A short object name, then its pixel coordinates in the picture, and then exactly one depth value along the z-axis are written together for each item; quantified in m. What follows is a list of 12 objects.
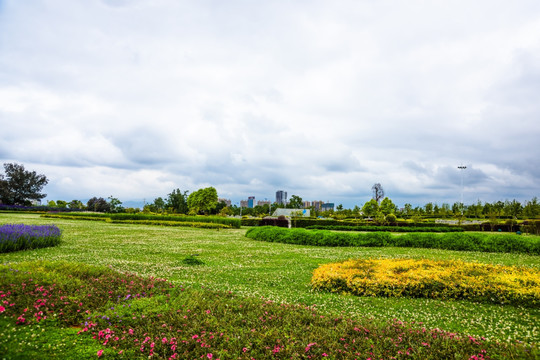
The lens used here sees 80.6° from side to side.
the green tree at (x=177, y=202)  67.41
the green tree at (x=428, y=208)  63.38
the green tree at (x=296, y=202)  104.50
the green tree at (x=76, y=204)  72.16
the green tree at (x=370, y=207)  62.58
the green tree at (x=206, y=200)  68.62
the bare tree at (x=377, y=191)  65.88
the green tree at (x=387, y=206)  62.90
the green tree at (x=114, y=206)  60.57
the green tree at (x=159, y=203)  71.50
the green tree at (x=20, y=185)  59.16
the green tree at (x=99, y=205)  62.34
